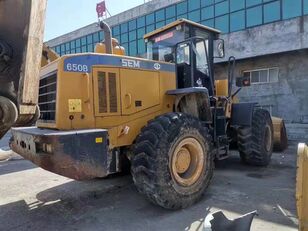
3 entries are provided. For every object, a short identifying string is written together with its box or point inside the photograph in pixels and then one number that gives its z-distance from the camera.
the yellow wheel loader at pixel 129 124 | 3.01
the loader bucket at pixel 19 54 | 1.68
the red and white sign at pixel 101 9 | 18.78
